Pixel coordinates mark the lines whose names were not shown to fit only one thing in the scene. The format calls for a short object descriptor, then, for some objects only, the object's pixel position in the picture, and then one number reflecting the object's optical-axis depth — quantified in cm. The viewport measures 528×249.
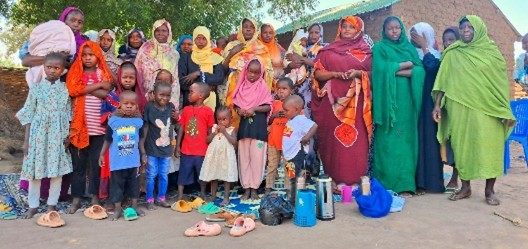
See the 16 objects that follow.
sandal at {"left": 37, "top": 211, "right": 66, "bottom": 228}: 365
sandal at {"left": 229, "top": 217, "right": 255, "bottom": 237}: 342
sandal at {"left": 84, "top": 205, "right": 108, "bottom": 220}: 390
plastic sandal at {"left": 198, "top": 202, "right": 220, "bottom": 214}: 412
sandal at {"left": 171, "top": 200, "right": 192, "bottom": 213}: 420
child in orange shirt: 459
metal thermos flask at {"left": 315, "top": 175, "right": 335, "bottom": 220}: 390
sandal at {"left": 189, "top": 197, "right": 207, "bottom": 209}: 429
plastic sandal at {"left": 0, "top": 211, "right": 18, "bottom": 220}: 388
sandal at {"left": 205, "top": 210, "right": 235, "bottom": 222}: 381
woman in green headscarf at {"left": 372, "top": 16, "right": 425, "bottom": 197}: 478
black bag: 373
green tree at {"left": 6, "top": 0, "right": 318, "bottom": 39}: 933
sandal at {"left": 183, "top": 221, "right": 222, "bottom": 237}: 341
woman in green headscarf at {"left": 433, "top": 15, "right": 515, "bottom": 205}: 439
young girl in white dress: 450
